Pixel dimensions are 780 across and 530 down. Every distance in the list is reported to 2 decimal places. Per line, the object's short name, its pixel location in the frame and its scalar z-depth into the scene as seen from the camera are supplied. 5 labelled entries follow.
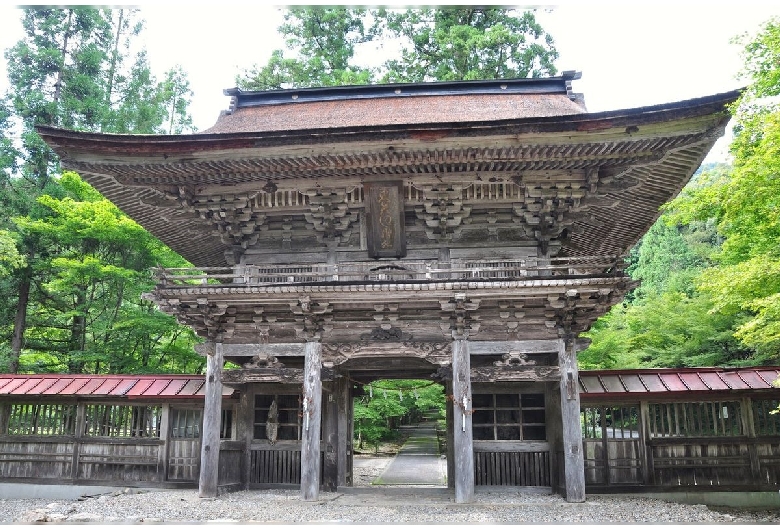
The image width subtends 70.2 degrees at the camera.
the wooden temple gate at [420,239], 8.94
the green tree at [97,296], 16.72
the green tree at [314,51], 25.17
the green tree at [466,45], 23.22
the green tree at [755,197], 7.44
